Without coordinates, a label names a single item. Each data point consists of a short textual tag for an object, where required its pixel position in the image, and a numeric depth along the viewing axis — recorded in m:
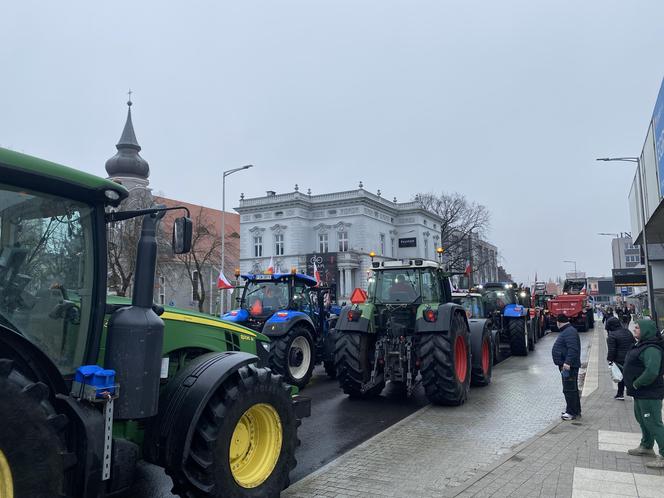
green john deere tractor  2.81
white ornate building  60.00
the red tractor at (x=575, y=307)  26.95
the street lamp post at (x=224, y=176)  24.96
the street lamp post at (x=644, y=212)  14.95
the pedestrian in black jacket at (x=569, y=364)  7.49
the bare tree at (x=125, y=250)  21.95
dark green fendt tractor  8.35
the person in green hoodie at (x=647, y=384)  5.46
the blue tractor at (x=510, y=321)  15.77
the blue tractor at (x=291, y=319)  9.98
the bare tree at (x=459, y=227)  55.41
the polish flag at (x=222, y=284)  13.88
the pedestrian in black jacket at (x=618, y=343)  8.38
